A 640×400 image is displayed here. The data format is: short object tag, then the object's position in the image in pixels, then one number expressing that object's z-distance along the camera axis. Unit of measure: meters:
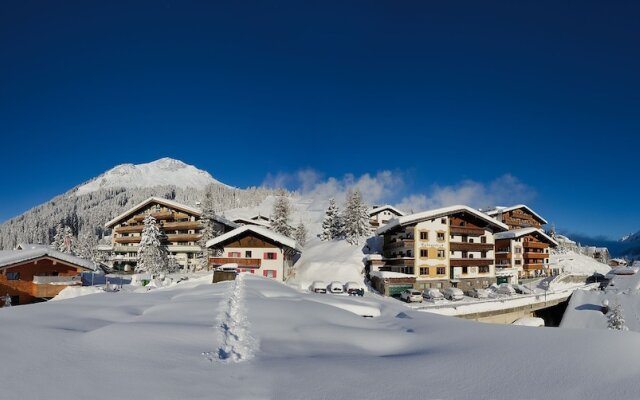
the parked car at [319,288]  37.34
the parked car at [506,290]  44.40
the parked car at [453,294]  38.28
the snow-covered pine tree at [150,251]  51.37
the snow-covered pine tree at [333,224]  71.69
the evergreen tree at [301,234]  81.25
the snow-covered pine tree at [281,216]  60.34
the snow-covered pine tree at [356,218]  64.12
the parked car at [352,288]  36.57
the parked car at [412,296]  35.50
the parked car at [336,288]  37.41
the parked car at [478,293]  40.12
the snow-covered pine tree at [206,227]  57.69
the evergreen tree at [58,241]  73.69
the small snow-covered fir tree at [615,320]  31.67
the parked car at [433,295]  37.22
